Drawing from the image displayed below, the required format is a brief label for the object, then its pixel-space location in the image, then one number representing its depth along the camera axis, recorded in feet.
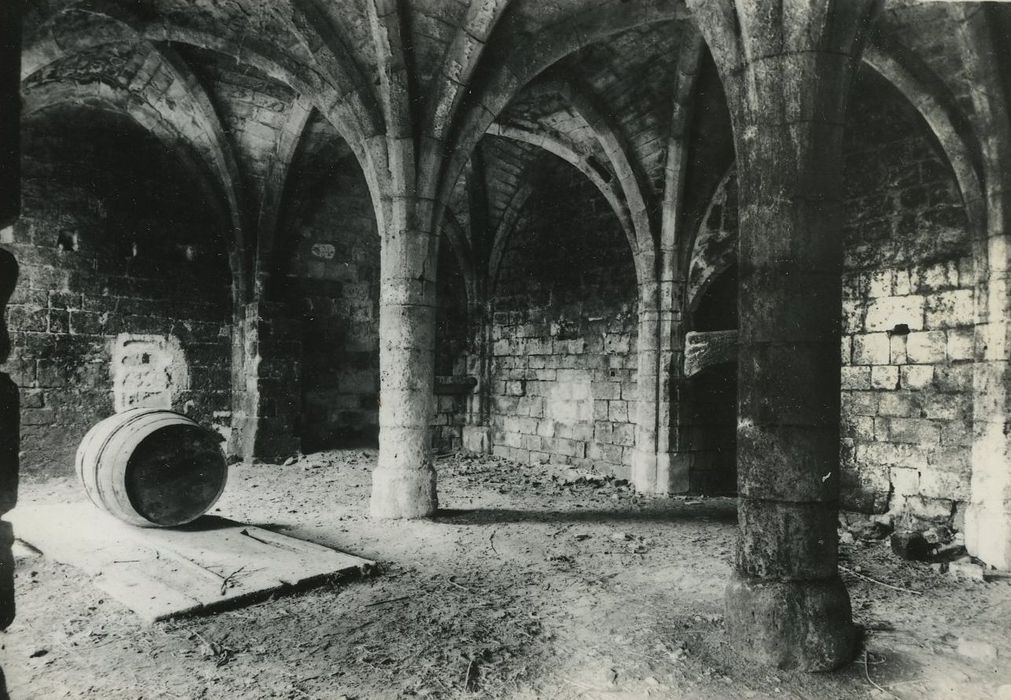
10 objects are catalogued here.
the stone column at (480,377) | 35.35
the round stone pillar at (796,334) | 9.30
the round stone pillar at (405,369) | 19.11
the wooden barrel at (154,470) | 15.70
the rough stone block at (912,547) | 16.20
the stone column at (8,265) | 4.51
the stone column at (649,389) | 25.29
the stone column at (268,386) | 29.17
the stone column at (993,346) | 15.58
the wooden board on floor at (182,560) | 12.26
